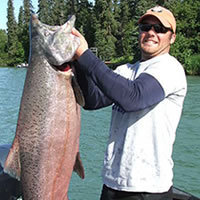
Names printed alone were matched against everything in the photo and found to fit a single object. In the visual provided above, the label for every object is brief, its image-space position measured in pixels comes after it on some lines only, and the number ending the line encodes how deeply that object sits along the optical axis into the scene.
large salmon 2.08
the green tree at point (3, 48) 82.75
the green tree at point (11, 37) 82.12
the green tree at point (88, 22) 59.34
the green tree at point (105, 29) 56.28
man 2.10
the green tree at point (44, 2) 66.66
